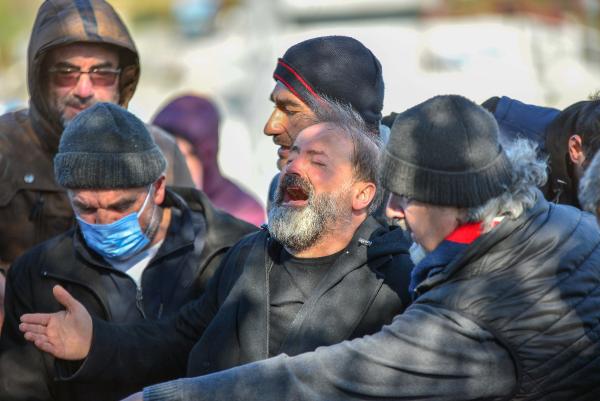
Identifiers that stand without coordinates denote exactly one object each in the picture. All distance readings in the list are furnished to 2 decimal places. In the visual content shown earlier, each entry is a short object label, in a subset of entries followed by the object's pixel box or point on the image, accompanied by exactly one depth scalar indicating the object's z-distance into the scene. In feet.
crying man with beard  27.37
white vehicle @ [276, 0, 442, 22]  152.35
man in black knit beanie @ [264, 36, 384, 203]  32.19
